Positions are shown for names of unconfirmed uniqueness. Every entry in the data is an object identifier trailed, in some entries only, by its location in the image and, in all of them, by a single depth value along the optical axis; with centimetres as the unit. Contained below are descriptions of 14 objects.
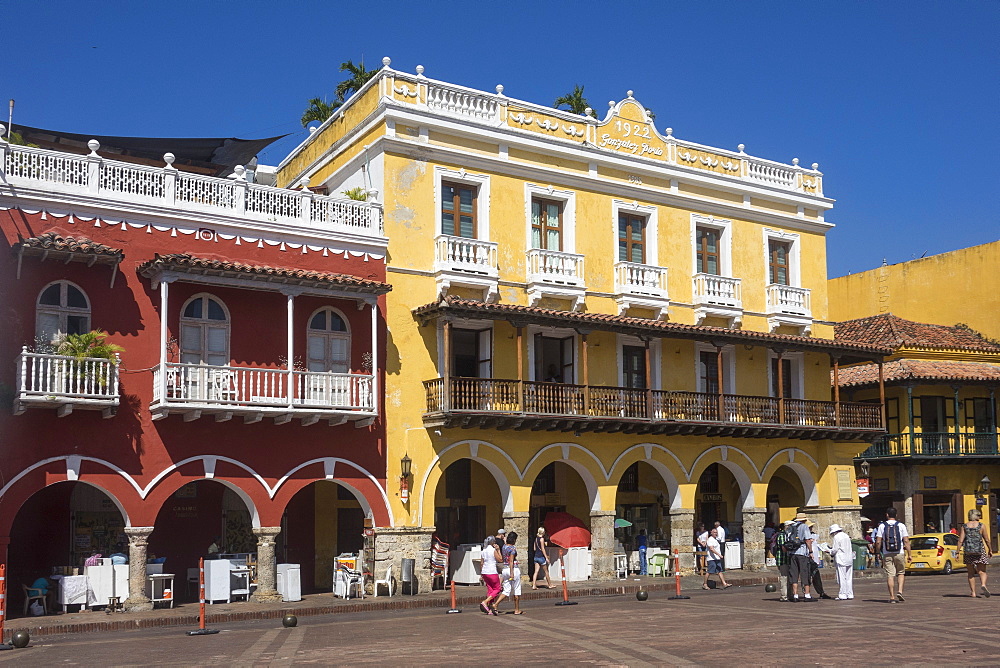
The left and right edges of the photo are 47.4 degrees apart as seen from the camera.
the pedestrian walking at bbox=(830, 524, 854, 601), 2073
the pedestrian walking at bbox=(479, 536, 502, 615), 2020
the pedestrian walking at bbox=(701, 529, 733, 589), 2561
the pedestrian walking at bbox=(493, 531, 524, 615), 2067
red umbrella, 2762
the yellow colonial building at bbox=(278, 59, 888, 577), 2666
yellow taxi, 3141
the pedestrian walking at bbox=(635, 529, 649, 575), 3033
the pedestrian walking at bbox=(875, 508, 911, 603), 2080
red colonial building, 2172
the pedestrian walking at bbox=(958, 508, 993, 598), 2023
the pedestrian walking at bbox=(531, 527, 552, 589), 2520
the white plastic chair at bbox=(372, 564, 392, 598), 2499
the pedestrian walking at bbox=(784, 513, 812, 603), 2086
